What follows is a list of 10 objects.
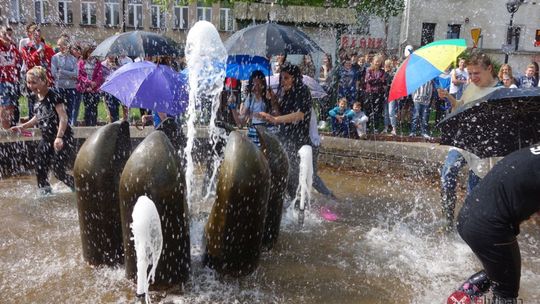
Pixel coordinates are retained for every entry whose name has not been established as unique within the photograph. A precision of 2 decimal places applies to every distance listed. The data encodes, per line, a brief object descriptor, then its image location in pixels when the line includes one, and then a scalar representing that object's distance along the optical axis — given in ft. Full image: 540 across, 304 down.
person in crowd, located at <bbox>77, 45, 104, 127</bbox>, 34.55
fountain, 12.50
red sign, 111.65
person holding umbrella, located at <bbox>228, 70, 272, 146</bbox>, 19.86
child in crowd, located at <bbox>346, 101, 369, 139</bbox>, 33.65
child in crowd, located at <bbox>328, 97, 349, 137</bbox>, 33.83
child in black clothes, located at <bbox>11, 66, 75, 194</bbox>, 20.03
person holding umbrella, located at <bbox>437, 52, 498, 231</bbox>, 16.35
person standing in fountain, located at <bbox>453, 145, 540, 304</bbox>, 9.30
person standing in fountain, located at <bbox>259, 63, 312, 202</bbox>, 18.84
